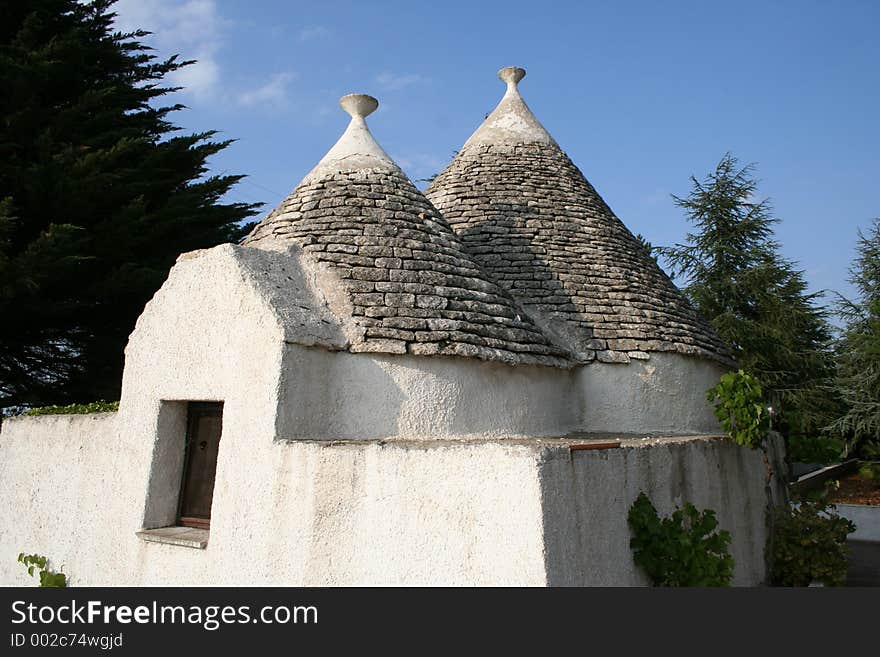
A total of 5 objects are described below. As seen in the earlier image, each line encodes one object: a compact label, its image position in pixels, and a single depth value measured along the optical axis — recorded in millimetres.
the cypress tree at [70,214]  12414
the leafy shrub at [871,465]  18141
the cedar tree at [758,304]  19578
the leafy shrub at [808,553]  8141
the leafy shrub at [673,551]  5008
